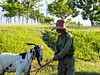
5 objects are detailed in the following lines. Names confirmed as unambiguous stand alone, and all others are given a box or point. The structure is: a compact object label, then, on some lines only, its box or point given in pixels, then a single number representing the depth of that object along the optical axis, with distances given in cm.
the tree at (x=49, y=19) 5178
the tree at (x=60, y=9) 4154
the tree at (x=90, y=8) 4062
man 438
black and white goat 530
